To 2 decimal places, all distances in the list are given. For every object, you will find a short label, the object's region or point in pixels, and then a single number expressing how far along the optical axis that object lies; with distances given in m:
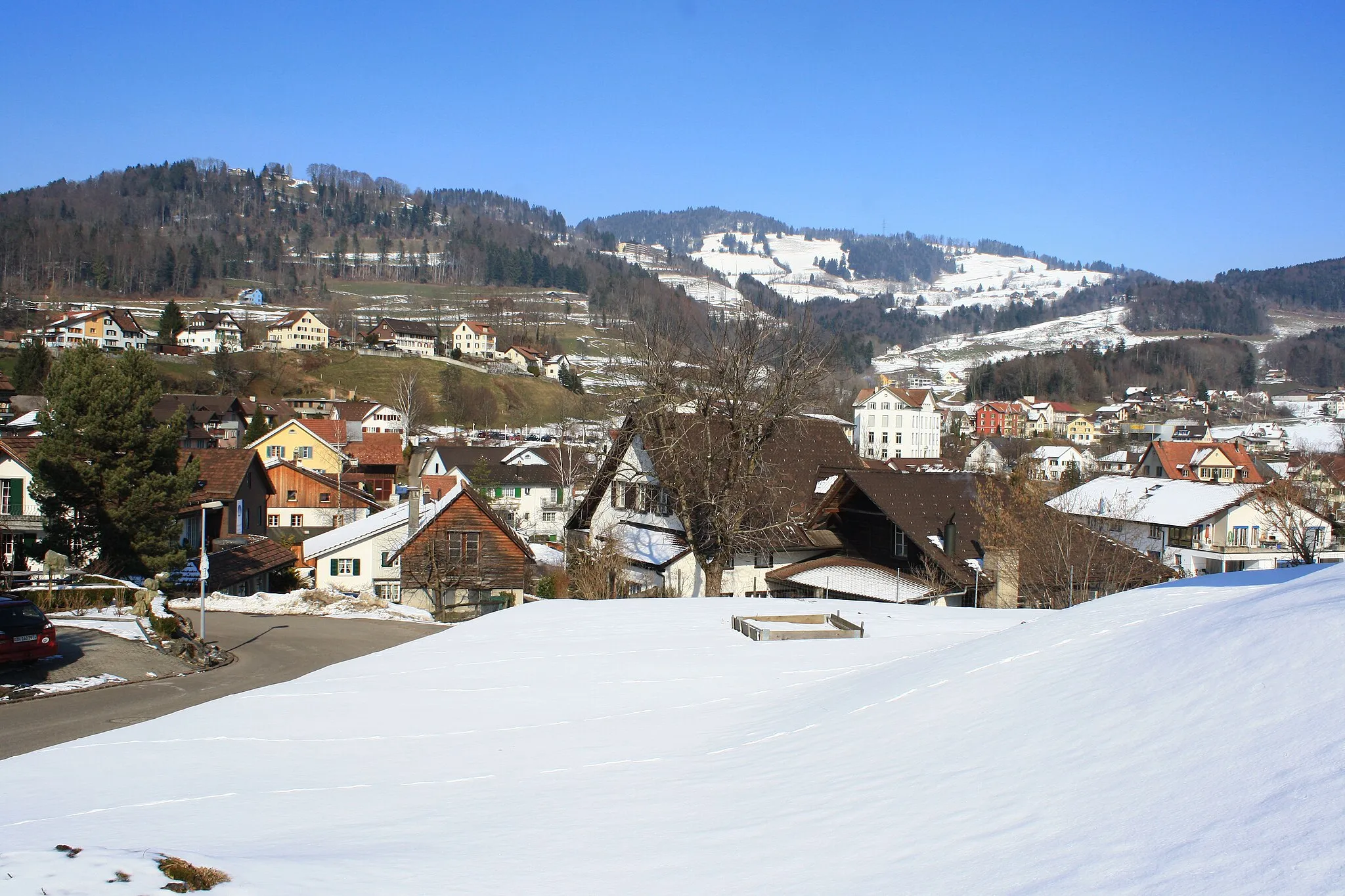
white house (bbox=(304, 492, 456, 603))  34.91
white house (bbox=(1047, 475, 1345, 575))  44.16
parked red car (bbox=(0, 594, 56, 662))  15.49
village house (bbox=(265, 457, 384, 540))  55.69
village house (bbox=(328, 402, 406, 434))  99.25
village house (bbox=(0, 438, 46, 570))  35.09
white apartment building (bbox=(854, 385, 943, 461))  120.38
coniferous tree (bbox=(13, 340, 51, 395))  83.94
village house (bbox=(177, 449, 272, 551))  41.31
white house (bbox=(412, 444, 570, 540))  62.16
